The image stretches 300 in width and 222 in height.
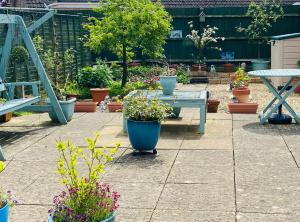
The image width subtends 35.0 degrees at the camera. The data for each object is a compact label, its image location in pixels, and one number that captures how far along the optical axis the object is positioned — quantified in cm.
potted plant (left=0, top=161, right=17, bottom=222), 370
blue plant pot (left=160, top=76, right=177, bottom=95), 870
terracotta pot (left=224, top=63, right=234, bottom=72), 1777
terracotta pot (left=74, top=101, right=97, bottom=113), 1108
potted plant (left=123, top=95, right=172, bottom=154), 682
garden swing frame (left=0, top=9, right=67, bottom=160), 902
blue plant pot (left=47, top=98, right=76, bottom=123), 961
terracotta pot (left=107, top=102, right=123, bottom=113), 1097
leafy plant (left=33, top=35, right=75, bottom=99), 1126
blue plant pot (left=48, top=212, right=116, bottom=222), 350
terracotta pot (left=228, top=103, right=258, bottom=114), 1048
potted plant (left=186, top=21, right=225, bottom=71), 1748
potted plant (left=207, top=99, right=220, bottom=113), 1078
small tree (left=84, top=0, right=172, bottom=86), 1338
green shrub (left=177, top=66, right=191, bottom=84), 1607
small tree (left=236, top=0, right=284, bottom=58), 1752
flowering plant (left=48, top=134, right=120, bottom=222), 347
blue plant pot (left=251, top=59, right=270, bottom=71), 1708
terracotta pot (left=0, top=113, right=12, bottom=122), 975
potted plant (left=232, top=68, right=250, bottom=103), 1165
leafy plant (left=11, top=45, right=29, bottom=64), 991
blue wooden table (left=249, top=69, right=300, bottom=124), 883
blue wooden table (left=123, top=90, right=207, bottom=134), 827
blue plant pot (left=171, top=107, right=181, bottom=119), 987
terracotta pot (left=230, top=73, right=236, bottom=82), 1616
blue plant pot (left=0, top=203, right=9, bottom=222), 369
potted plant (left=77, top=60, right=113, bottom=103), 1401
